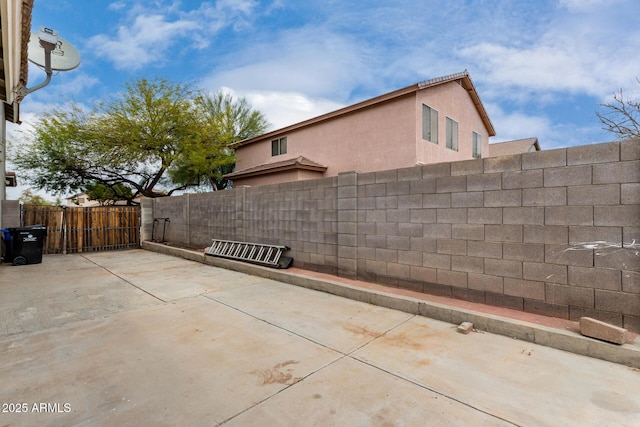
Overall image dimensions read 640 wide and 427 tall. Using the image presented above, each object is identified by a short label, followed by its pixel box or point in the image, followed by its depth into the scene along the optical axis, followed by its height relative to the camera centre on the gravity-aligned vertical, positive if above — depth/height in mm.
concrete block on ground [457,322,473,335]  3486 -1294
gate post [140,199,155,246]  12648 -149
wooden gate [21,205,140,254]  10548 -435
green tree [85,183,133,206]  17859 +1399
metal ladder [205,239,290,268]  7133 -923
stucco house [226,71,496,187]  9656 +3154
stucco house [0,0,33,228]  3551 +2537
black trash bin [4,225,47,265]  8328 -857
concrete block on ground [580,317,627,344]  2781 -1073
